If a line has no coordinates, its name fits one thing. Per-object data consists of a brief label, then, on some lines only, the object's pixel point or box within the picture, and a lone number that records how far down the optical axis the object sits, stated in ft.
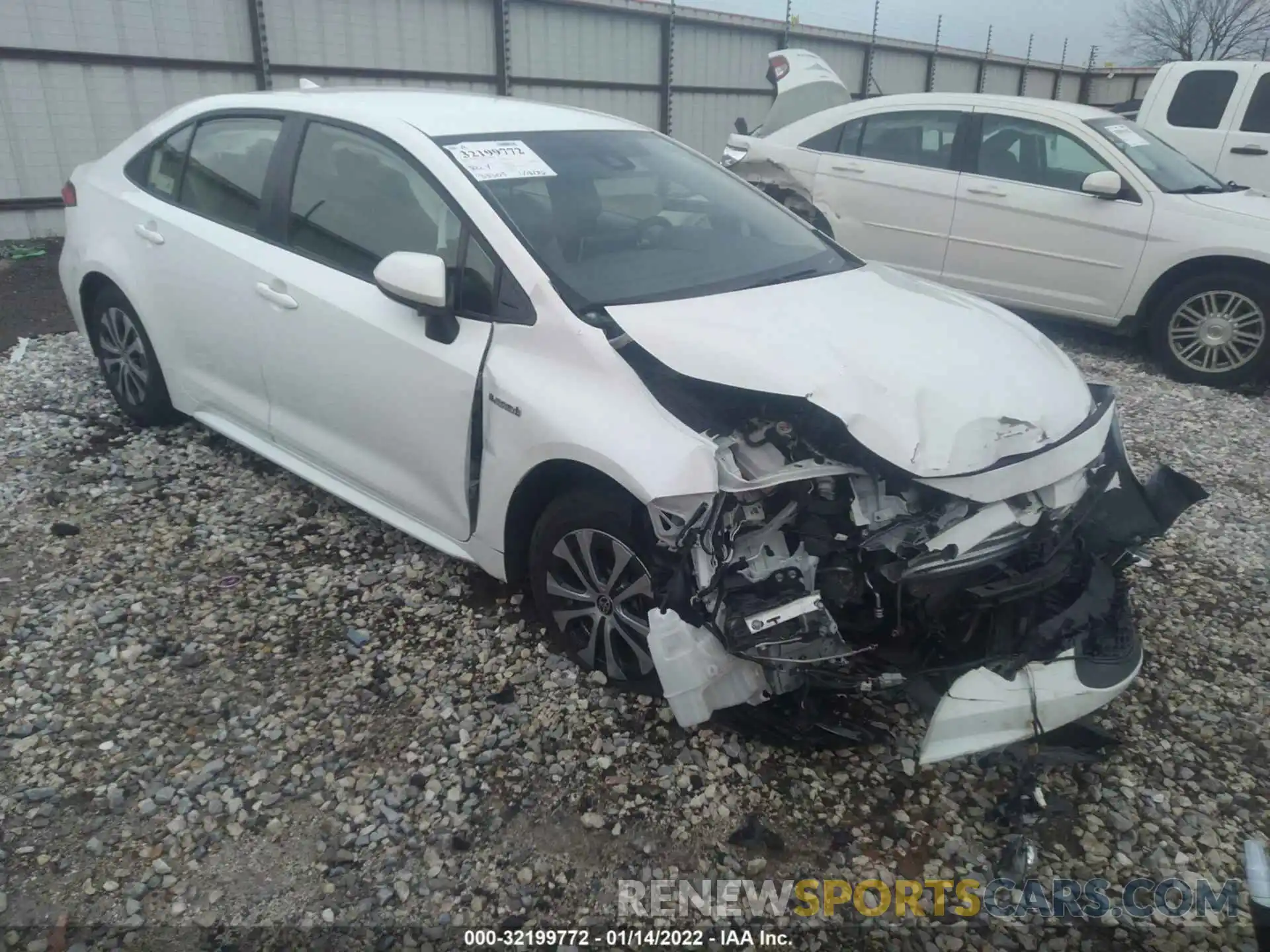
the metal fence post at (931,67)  60.29
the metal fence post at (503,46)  36.91
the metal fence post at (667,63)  43.04
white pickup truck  26.76
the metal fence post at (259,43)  31.07
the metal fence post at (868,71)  55.11
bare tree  101.13
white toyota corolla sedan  8.18
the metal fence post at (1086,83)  73.82
